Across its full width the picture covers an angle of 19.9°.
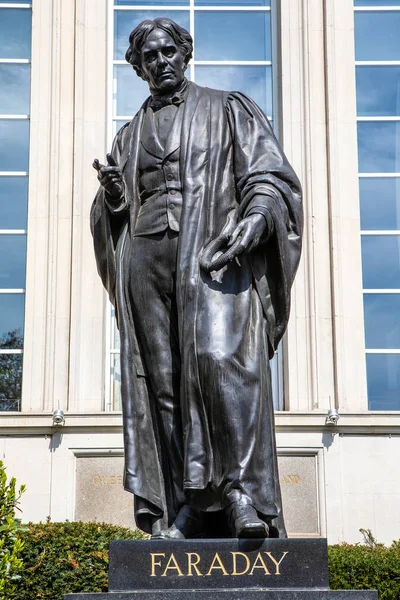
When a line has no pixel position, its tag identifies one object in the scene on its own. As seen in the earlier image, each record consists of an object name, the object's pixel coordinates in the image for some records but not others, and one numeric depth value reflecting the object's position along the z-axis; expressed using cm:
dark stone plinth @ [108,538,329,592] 530
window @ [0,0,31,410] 1577
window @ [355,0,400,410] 1562
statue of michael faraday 562
